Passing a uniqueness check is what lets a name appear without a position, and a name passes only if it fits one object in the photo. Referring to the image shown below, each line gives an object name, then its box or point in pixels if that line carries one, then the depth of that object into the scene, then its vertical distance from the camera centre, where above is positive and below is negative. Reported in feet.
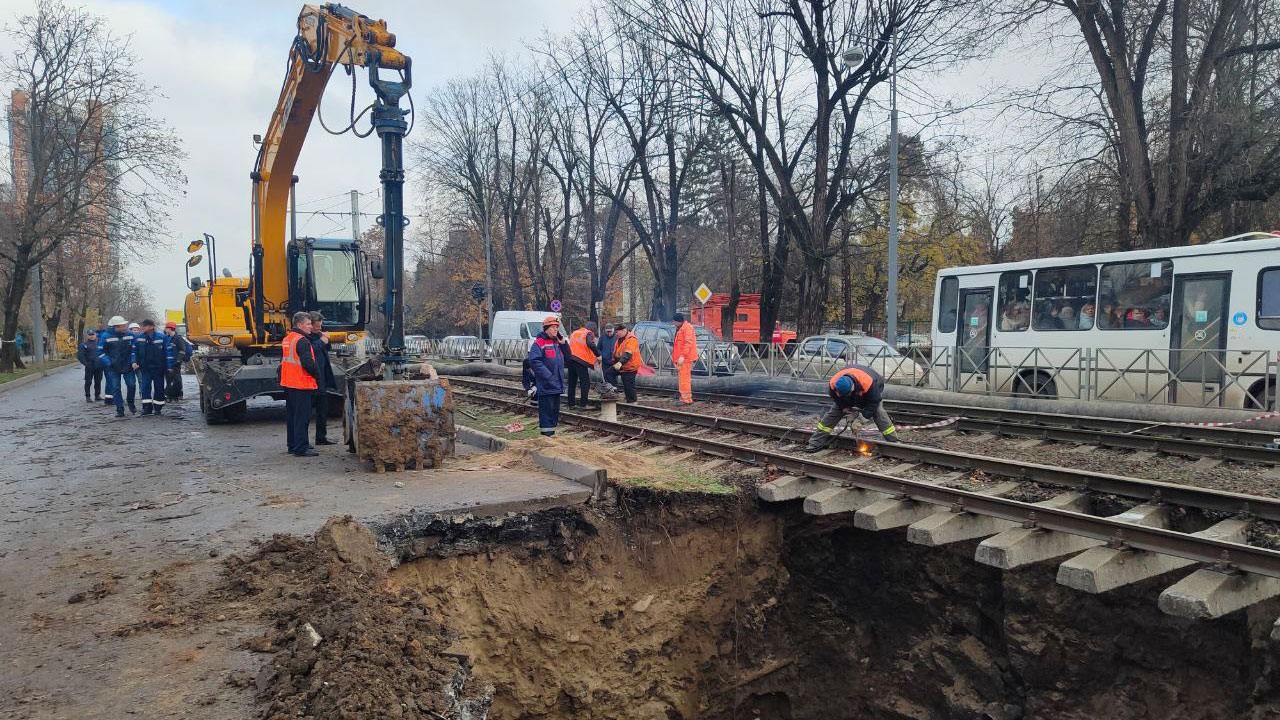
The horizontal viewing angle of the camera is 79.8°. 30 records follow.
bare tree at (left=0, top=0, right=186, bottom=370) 81.66 +17.26
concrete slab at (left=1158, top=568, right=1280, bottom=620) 13.91 -5.06
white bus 35.47 -0.29
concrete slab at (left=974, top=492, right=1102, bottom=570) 16.28 -4.92
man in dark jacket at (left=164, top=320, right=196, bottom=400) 53.79 -4.62
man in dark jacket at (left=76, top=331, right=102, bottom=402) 49.82 -3.41
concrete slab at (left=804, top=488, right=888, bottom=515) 20.11 -4.86
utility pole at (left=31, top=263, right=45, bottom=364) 94.94 -0.46
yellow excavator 28.94 +1.72
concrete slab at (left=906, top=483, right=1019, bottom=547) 17.75 -4.92
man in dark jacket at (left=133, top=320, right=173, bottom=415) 42.50 -2.82
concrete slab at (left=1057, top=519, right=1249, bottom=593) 15.14 -4.97
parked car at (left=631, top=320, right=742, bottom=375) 62.90 -2.75
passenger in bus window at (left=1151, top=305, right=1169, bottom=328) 39.01 +0.18
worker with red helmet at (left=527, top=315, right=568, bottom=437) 30.71 -2.04
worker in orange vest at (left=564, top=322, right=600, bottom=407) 40.57 -2.05
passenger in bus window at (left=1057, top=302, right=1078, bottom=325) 43.06 +0.14
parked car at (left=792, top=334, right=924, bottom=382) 52.49 -2.83
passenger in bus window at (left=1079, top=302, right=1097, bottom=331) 42.23 +0.26
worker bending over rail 26.00 -2.81
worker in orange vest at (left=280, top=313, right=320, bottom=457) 27.43 -2.42
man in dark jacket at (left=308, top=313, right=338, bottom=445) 29.04 -2.28
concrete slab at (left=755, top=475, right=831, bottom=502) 21.52 -4.86
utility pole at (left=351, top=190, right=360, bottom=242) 99.86 +12.97
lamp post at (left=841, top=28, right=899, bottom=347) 57.98 +8.95
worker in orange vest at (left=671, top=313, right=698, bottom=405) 42.93 -2.10
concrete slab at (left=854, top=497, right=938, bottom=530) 18.88 -4.90
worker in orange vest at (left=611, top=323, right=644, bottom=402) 42.45 -2.50
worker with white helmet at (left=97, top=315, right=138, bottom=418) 41.75 -2.28
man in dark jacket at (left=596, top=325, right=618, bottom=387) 44.21 -2.35
